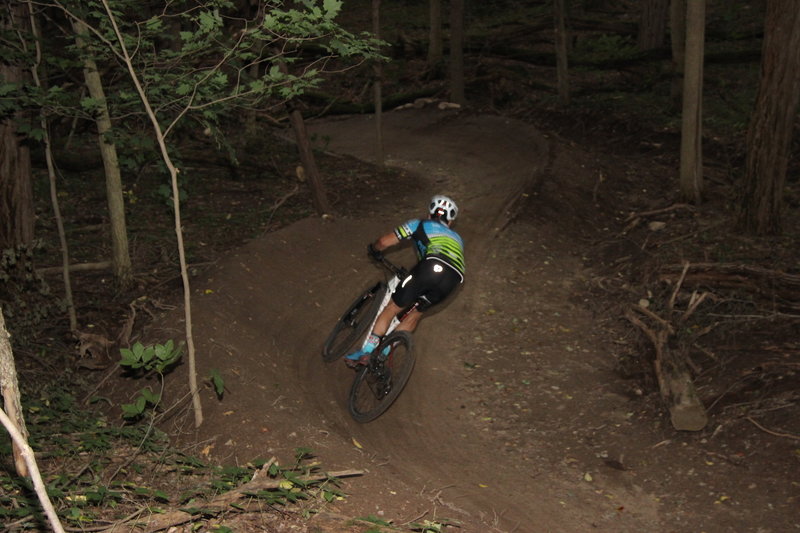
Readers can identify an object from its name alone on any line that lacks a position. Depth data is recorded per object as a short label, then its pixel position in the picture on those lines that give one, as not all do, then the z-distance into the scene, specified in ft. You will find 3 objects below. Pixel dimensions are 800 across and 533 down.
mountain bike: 28.12
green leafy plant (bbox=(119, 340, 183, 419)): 21.16
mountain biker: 28.86
